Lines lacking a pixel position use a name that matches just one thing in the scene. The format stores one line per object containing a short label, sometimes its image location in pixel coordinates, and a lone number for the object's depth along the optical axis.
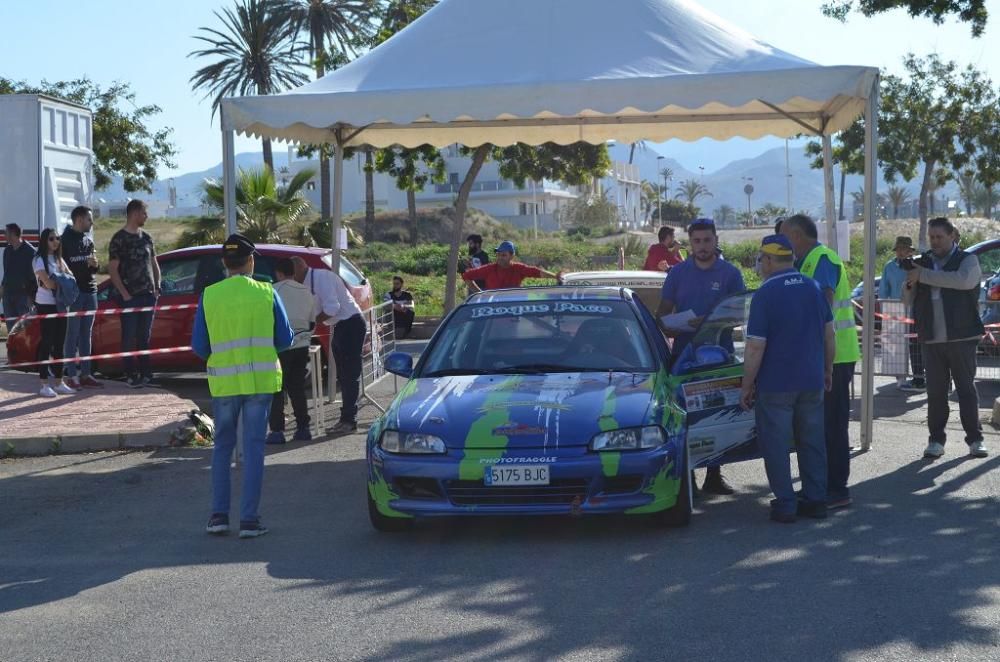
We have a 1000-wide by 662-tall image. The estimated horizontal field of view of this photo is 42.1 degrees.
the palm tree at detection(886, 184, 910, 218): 126.60
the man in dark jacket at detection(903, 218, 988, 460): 10.43
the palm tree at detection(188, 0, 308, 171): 46.66
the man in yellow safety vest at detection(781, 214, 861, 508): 8.72
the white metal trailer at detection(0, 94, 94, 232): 19.05
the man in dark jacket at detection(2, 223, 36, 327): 14.70
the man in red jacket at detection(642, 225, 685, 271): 18.38
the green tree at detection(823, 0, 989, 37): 16.03
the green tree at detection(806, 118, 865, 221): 36.16
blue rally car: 7.50
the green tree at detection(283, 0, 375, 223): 48.53
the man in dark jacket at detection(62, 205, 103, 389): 14.13
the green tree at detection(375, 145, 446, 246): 26.77
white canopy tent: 11.01
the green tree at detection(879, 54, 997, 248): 37.00
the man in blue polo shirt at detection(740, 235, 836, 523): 8.01
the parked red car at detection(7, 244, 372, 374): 14.54
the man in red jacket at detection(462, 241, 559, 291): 14.04
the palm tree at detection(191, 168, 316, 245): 32.88
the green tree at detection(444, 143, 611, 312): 32.56
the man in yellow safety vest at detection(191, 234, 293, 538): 7.99
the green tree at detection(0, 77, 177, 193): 43.34
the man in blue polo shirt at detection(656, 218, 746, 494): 10.06
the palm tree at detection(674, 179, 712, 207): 159.89
